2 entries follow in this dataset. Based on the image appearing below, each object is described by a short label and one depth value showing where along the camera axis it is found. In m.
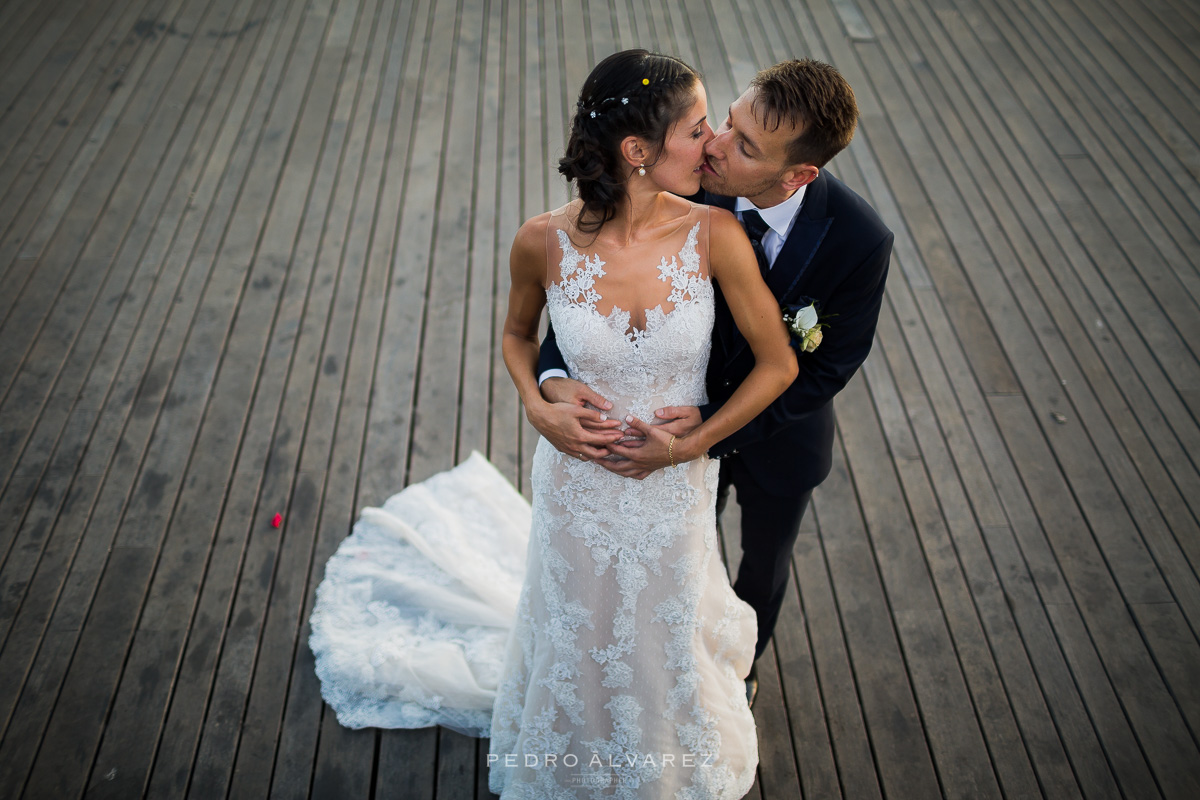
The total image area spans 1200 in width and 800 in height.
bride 1.74
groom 1.67
